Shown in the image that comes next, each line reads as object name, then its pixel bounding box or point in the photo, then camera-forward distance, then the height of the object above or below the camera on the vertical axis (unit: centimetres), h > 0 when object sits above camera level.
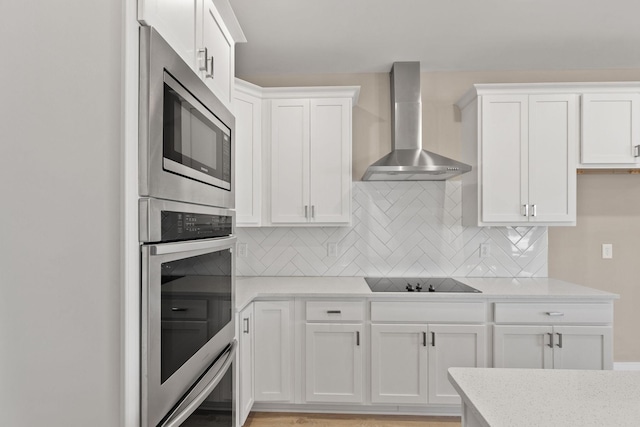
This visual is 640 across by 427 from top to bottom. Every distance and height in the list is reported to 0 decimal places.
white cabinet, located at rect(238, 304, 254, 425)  228 -92
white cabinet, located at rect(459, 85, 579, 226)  278 +43
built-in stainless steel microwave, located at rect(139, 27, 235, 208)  92 +24
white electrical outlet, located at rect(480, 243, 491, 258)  314 -27
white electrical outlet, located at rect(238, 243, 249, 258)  319 -29
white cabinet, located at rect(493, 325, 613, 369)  250 -85
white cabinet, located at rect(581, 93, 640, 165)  277 +64
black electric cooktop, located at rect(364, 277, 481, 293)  266 -51
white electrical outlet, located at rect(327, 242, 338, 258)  319 -29
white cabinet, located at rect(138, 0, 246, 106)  102 +60
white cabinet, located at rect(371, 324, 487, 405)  255 -94
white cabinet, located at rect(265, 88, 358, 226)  290 +43
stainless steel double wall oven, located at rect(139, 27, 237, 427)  93 -8
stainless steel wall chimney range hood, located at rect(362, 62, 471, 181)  301 +79
